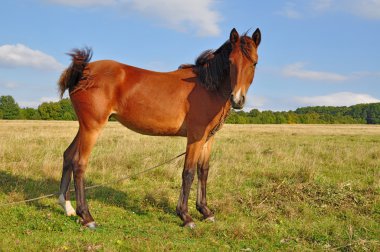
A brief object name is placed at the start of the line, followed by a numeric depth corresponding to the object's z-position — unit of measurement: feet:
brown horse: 18.81
